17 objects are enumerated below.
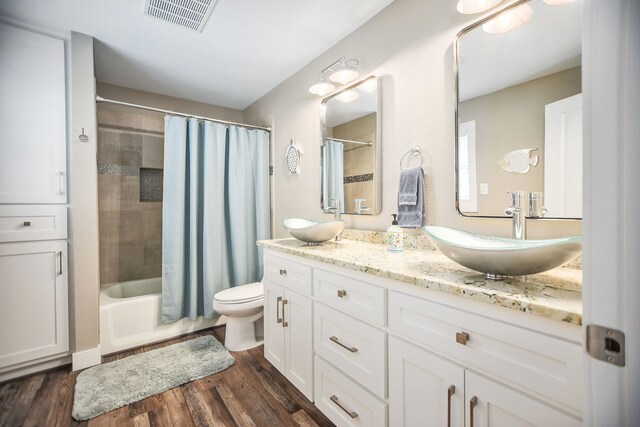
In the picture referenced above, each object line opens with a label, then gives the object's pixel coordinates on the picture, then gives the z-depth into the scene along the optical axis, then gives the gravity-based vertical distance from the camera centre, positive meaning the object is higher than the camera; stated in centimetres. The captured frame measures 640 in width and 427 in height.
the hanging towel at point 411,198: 152 +6
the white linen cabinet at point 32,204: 176 +6
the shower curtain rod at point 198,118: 210 +82
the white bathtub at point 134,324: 213 -88
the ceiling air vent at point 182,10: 163 +119
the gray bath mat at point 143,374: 159 -105
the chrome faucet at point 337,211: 197 -1
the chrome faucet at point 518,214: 111 -2
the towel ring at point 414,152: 156 +32
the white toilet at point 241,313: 211 -77
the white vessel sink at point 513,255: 75 -13
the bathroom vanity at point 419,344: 70 -43
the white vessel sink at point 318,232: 166 -13
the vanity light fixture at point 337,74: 190 +93
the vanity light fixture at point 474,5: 125 +89
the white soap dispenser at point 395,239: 148 -15
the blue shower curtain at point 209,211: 239 +0
